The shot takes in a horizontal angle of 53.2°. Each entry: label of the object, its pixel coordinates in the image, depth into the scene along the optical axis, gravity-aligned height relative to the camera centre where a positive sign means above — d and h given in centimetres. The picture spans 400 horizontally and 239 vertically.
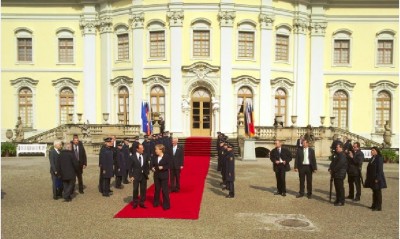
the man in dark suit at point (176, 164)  1311 -178
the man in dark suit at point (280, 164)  1262 -168
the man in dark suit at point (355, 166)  1180 -164
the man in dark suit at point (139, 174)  1062 -168
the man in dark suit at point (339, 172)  1134 -175
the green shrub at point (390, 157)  2317 -266
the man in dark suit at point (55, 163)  1160 -153
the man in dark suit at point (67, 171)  1147 -176
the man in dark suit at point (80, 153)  1305 -140
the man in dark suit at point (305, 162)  1247 -160
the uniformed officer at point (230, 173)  1212 -189
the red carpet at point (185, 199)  998 -263
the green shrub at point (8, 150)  2478 -246
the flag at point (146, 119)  2224 -47
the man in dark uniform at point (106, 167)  1226 -177
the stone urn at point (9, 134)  2838 -168
